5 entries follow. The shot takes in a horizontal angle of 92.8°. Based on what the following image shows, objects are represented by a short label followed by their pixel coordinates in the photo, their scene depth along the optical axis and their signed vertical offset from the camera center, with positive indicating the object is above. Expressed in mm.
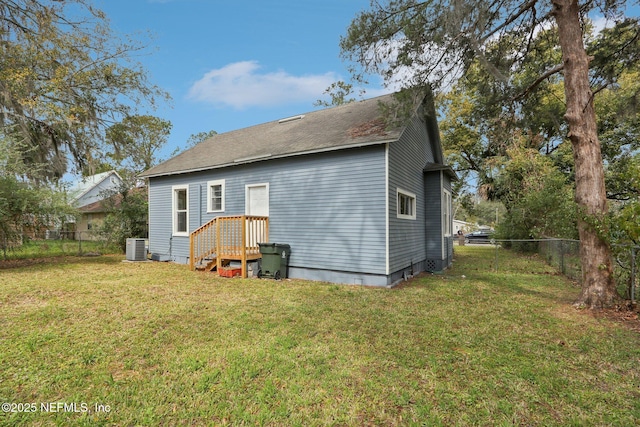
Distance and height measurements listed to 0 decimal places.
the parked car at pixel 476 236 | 30156 -1936
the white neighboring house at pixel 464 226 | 41062 -1225
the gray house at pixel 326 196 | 7332 +712
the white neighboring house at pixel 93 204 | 22891 +1553
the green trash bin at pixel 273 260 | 8164 -1079
